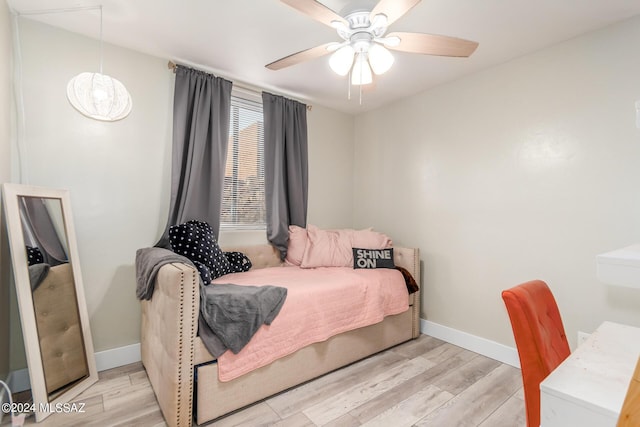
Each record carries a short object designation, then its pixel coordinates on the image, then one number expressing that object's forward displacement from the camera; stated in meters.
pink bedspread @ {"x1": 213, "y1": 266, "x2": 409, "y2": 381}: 1.83
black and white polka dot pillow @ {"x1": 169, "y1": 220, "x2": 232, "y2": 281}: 2.18
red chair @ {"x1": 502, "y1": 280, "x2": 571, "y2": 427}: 1.00
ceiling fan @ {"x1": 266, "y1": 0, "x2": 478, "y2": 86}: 1.43
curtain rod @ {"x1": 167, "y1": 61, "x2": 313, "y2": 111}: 2.52
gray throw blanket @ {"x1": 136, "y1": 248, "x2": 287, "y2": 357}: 1.68
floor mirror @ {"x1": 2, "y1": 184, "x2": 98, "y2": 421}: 1.72
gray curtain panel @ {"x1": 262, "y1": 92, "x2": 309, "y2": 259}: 3.10
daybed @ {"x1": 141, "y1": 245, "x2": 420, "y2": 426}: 1.58
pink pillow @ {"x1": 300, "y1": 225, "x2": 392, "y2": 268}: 2.96
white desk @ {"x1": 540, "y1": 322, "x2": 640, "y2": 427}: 0.69
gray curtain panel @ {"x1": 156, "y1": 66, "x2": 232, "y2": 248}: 2.53
